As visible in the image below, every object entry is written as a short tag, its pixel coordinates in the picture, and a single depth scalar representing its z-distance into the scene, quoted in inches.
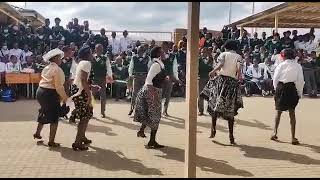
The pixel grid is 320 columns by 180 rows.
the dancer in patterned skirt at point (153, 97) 216.2
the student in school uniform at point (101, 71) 304.5
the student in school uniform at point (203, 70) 322.8
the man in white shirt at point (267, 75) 475.9
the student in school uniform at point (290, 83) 229.0
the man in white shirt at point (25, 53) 444.9
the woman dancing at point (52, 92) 212.3
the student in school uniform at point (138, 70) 317.7
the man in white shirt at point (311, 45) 530.0
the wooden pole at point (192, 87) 132.7
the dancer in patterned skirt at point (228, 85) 225.0
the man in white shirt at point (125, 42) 507.8
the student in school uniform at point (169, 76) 318.8
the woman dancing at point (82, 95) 203.7
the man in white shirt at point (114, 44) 505.7
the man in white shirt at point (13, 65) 432.6
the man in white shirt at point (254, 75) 476.4
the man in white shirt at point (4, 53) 438.1
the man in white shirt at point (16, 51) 447.5
